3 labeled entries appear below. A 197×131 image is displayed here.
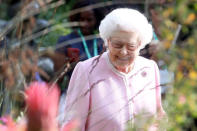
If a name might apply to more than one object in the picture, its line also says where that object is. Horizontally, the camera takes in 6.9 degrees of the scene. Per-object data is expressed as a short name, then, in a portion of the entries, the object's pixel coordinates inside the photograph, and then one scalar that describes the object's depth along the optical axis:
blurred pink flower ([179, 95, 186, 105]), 5.00
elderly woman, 5.98
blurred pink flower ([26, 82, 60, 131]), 4.26
